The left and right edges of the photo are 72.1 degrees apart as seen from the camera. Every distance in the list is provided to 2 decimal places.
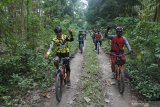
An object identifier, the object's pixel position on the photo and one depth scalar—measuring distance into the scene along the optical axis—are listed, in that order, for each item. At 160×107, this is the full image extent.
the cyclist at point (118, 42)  4.13
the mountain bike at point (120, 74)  3.95
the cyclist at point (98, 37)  9.15
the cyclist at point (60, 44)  3.79
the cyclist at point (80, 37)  9.26
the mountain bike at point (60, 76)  3.55
